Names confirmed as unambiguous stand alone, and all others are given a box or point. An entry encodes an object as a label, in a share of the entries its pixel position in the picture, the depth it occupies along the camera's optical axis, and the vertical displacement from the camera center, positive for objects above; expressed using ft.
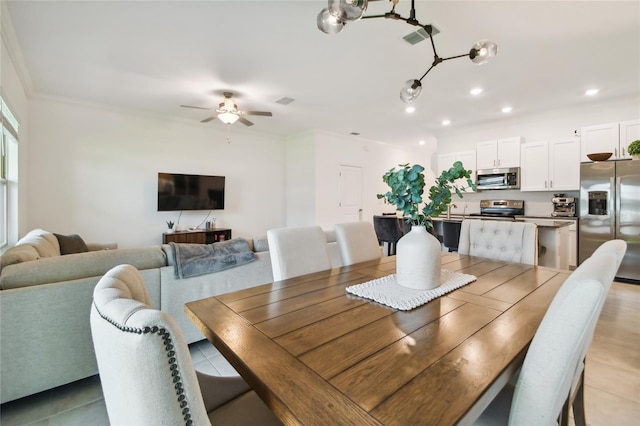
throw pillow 9.50 -1.12
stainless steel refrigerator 12.73 +0.22
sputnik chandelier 4.99 +3.62
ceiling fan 12.77 +4.48
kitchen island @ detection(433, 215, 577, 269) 10.53 -1.22
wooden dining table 2.13 -1.38
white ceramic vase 4.70 -0.79
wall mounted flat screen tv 16.26 +1.19
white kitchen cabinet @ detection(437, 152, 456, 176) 19.36 +3.62
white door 21.57 +1.44
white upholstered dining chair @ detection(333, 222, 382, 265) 7.03 -0.75
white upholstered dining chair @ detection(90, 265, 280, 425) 1.62 -0.92
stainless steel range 16.97 +0.22
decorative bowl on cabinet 13.39 +2.70
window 10.04 +1.22
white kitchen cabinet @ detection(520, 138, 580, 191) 14.83 +2.56
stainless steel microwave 16.49 +2.05
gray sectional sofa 5.40 -1.98
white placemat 4.14 -1.27
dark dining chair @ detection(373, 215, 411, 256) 15.64 -0.93
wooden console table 15.96 -1.40
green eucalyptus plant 4.75 +0.35
